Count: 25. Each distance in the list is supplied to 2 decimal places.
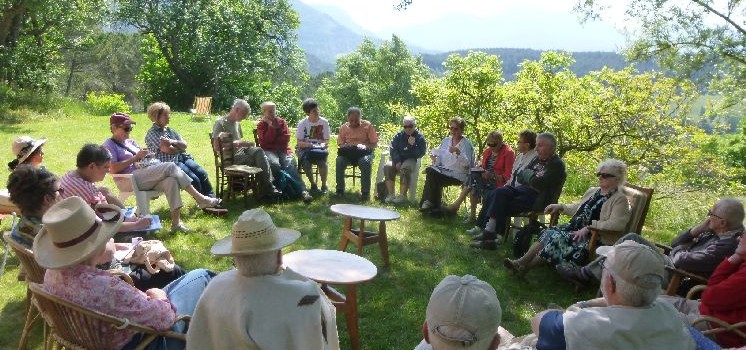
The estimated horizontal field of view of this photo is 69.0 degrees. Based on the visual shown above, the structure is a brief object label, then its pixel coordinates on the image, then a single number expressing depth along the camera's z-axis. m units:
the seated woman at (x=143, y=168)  5.35
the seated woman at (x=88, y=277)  2.39
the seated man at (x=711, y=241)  3.71
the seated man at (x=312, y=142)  7.55
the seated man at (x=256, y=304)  2.12
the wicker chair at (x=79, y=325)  2.33
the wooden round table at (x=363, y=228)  4.73
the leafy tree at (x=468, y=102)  10.49
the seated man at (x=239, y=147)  6.73
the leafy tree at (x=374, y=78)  50.38
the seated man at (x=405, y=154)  7.31
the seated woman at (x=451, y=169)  6.83
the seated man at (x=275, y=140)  7.14
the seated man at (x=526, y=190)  5.43
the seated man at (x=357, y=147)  7.48
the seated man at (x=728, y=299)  2.87
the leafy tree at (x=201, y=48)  25.38
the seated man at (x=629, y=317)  2.04
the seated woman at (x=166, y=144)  5.91
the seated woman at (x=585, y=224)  4.48
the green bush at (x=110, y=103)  23.51
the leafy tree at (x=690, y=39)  8.72
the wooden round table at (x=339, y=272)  3.26
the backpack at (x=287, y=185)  6.98
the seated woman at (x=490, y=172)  6.28
